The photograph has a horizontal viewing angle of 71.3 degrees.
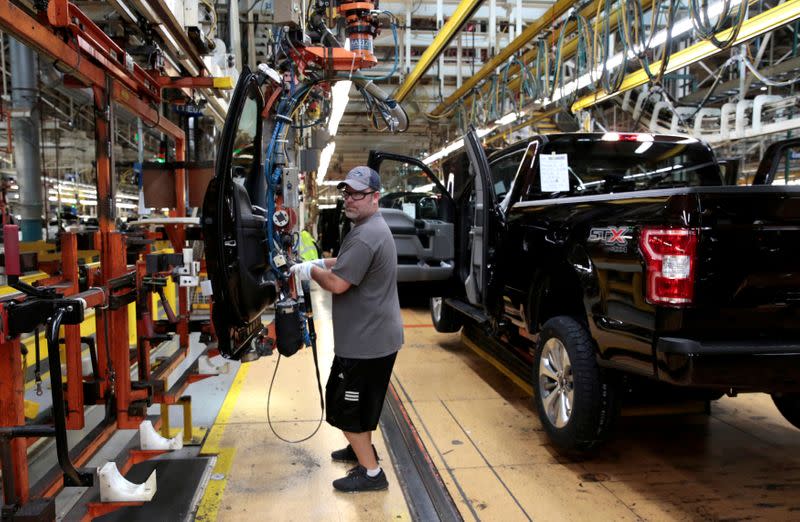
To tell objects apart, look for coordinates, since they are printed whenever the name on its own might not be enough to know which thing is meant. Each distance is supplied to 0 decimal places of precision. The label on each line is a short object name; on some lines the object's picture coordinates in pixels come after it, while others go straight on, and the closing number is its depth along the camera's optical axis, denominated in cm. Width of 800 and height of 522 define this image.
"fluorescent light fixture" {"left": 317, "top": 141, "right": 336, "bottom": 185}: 1112
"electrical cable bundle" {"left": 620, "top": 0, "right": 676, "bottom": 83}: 451
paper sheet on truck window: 410
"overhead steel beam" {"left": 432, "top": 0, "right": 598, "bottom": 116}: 569
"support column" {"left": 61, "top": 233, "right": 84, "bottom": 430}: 271
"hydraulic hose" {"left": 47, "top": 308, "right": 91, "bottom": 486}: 193
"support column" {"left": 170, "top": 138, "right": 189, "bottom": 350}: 412
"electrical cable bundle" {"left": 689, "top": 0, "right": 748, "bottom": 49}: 392
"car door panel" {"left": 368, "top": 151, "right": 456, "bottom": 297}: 513
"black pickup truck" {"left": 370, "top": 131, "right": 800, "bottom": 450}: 242
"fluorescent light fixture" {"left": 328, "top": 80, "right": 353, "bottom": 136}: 627
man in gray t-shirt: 282
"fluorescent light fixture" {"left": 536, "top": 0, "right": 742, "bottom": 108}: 464
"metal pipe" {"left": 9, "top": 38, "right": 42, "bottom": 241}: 607
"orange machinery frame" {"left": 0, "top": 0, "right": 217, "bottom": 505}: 211
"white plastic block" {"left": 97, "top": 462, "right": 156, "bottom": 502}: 254
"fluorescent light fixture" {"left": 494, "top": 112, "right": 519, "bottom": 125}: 773
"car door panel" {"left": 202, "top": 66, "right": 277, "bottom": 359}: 258
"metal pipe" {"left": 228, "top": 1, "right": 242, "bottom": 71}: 602
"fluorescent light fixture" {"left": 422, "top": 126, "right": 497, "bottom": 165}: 876
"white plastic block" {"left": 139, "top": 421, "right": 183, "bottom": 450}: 318
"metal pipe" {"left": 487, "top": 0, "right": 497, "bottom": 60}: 797
